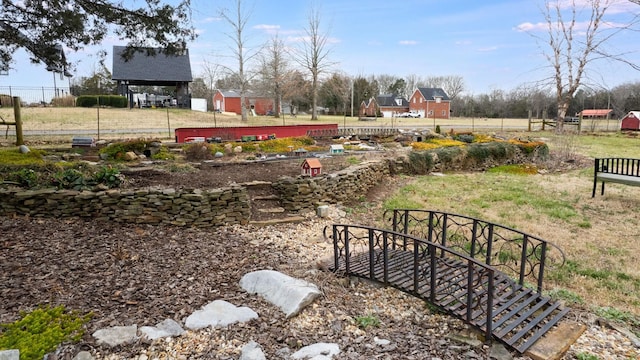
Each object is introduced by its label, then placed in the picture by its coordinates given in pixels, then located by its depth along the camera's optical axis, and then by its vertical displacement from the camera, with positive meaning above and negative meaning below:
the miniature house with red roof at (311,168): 8.92 -0.99
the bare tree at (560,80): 24.80 +2.64
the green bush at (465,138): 17.75 -0.70
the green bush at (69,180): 6.50 -0.93
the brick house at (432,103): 63.25 +3.05
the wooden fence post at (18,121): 13.00 +0.04
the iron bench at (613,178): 8.70 -1.22
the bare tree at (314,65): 37.53 +5.24
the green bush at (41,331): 2.97 -1.62
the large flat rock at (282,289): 3.81 -1.65
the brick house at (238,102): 50.66 +2.60
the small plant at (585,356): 3.22 -1.85
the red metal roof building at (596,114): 47.64 +0.98
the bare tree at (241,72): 31.66 +3.90
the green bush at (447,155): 13.73 -1.11
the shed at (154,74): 35.28 +4.23
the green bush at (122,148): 11.64 -0.77
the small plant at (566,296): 4.47 -1.94
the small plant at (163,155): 11.68 -0.95
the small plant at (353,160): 11.33 -1.09
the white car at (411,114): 63.77 +1.26
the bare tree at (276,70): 37.59 +4.87
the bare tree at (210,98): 56.03 +3.57
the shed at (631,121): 30.44 +0.07
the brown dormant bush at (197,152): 11.97 -0.88
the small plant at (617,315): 4.09 -1.95
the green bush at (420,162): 12.79 -1.27
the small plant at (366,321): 3.65 -1.80
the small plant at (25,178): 6.50 -0.89
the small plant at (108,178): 6.94 -0.94
